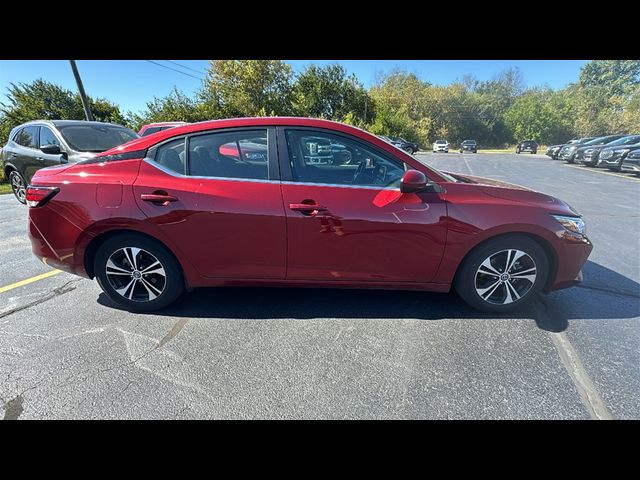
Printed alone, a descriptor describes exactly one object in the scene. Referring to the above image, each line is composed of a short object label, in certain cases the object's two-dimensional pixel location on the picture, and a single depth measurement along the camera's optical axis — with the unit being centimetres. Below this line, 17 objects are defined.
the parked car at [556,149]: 2194
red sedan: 250
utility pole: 1216
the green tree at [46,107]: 1973
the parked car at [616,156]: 1361
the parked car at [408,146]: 2702
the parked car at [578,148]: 1880
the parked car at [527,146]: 3688
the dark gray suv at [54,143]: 540
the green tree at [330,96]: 3041
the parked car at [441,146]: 3616
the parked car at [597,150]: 1524
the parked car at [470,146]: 3794
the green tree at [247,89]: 2827
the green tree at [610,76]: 4894
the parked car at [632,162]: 1237
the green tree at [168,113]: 2567
